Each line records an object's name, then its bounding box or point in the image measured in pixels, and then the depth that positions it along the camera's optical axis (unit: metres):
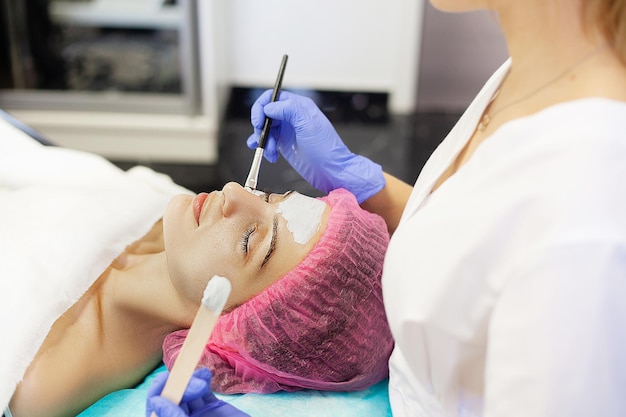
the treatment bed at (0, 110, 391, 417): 1.17
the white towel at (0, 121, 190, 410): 1.21
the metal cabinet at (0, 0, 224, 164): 2.96
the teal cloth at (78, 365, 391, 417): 1.21
